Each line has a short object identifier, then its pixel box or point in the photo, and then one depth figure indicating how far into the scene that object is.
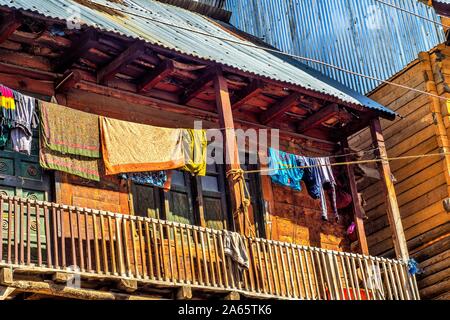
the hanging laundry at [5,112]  12.95
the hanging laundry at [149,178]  14.52
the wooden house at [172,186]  12.77
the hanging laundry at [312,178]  16.81
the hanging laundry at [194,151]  14.70
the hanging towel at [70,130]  13.48
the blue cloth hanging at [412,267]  16.14
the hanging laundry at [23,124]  13.07
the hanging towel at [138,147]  14.00
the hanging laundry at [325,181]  16.83
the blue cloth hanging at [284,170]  16.38
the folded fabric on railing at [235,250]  13.77
